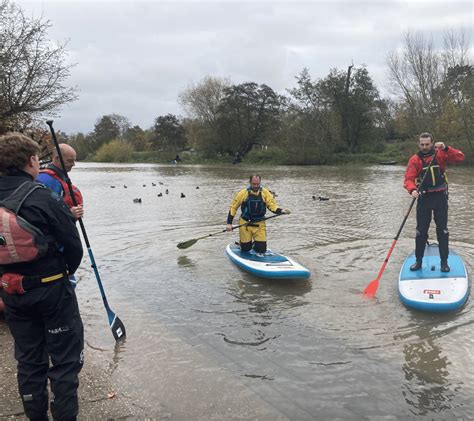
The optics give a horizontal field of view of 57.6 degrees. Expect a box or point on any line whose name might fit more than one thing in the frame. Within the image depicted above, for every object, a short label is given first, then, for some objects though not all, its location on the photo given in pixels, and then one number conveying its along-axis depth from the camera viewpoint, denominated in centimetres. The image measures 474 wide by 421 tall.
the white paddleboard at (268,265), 690
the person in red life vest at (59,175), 404
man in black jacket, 280
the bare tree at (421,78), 3697
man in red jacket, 654
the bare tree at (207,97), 6200
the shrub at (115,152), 7106
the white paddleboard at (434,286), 559
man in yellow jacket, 808
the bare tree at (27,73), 1066
